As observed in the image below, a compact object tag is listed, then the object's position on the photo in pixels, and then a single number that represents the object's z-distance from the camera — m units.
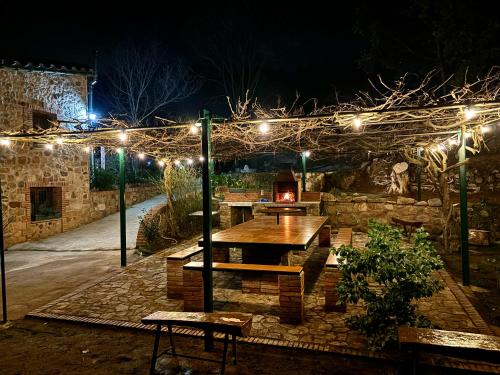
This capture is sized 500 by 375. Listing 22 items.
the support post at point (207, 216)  3.98
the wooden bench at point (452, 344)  2.61
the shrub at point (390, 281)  3.62
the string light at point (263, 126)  4.78
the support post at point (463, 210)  5.75
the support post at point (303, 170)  11.51
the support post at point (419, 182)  11.17
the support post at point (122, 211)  7.41
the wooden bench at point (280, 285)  4.34
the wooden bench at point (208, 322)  3.20
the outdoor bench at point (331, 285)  4.72
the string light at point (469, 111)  4.01
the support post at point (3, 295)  4.71
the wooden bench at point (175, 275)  5.36
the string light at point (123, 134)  5.40
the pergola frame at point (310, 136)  4.03
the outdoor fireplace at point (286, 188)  7.58
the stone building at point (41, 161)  10.27
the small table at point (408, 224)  8.99
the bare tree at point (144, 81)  19.19
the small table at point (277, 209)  7.17
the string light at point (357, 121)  4.43
